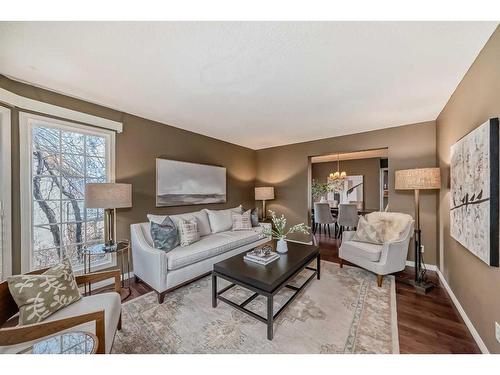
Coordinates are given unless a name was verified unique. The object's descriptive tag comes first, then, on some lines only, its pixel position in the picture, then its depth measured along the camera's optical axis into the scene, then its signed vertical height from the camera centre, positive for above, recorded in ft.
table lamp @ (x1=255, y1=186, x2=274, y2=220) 15.44 -0.48
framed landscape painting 10.93 +0.28
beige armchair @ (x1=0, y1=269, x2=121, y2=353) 3.43 -2.63
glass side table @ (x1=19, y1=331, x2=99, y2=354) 3.30 -2.67
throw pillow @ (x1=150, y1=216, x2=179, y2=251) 8.34 -2.04
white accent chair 8.29 -3.05
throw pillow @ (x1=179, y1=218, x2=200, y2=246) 9.09 -2.05
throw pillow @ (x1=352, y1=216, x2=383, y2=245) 9.69 -2.39
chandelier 17.95 +0.90
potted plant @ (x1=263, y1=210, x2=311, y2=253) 8.30 -2.39
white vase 8.30 -2.52
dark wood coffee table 5.69 -2.80
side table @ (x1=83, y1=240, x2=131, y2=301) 7.33 -2.95
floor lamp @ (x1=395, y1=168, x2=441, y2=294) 8.11 +0.04
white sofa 7.43 -2.96
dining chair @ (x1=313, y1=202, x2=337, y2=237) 17.01 -2.43
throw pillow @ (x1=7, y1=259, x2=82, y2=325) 4.06 -2.24
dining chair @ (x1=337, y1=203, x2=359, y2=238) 15.76 -2.42
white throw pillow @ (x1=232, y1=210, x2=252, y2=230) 12.28 -2.15
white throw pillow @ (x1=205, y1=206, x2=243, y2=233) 11.60 -1.97
